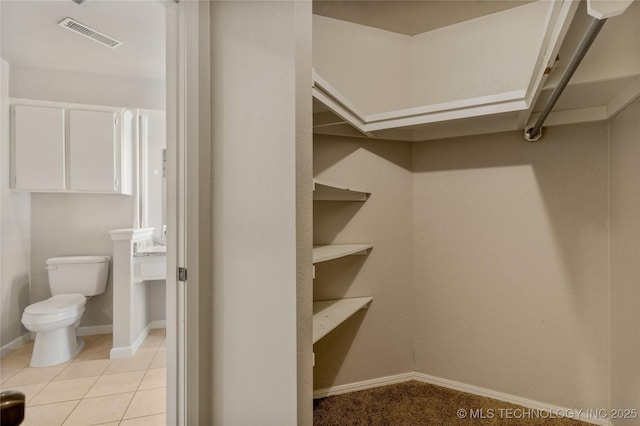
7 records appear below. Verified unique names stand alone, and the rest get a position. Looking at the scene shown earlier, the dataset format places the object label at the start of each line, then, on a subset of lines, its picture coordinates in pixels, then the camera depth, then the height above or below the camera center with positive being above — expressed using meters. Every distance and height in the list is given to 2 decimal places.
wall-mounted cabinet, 2.91 +0.63
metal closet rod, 0.87 +0.49
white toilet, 2.48 -0.73
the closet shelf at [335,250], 1.62 -0.21
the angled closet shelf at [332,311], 1.58 -0.57
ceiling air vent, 2.34 +1.41
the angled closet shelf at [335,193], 1.73 +0.13
